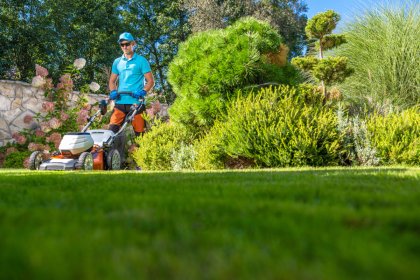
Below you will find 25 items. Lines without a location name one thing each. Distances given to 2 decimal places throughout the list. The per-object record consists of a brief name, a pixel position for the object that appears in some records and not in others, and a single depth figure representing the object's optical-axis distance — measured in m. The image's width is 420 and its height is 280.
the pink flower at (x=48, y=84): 12.20
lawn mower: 7.77
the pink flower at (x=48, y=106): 11.38
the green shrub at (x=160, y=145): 9.75
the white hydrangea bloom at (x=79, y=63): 11.91
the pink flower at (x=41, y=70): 11.93
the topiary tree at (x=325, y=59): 9.66
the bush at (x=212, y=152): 8.27
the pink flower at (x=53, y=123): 11.12
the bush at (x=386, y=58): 11.72
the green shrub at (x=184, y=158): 9.10
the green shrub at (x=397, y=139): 7.57
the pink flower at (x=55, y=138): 11.02
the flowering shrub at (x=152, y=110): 11.45
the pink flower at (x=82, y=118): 11.62
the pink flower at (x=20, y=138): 11.76
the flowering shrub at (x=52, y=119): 11.23
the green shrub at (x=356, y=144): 7.77
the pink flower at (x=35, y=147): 11.10
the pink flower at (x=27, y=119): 11.78
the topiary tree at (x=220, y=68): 9.23
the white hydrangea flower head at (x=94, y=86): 12.16
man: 9.38
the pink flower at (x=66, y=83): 12.23
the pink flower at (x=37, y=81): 11.86
